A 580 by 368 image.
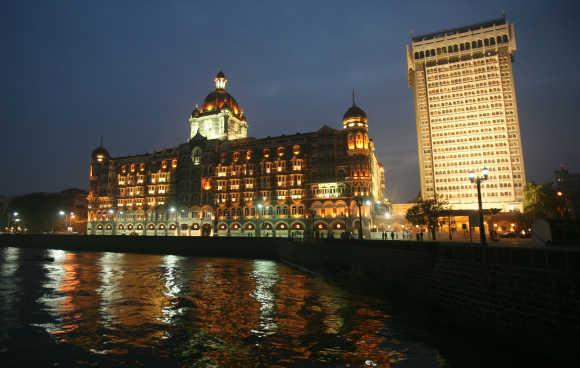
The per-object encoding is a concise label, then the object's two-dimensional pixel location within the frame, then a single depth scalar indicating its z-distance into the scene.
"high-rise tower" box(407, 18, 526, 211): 114.00
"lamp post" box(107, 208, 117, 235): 115.65
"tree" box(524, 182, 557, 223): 70.00
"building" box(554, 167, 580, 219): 185.38
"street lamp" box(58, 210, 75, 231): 143.31
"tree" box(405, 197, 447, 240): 65.75
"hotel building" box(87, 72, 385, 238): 87.75
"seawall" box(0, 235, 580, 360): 16.28
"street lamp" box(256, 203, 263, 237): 92.75
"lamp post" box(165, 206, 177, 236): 105.03
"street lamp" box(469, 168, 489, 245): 23.86
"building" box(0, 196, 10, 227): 155.73
